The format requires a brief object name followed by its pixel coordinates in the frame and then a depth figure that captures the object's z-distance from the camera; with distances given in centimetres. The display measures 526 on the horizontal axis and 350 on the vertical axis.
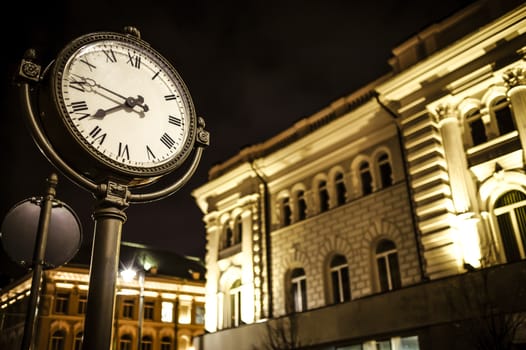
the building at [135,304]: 3869
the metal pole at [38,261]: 291
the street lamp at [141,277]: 1783
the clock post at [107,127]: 268
